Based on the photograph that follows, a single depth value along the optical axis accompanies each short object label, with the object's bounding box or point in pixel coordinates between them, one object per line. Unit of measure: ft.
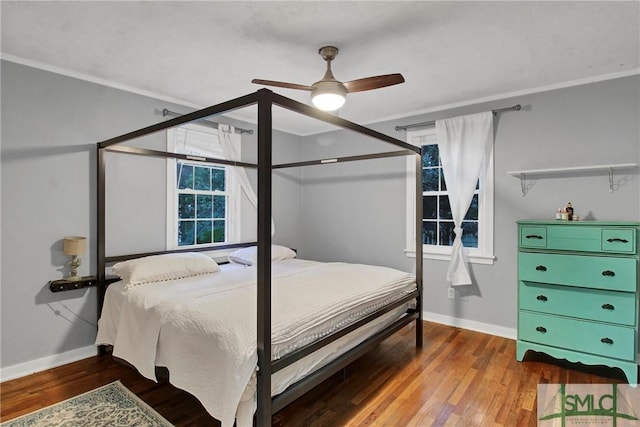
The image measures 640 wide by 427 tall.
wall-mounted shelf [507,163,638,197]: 9.23
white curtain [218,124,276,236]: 12.91
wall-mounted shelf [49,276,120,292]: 8.89
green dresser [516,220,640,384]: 8.18
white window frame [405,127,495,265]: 11.53
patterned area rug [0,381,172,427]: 6.63
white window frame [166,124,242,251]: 11.46
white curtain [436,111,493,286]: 11.48
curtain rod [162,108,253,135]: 11.09
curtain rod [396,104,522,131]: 10.90
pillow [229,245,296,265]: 12.02
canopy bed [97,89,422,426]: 5.37
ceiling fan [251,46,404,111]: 7.24
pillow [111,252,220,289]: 8.71
